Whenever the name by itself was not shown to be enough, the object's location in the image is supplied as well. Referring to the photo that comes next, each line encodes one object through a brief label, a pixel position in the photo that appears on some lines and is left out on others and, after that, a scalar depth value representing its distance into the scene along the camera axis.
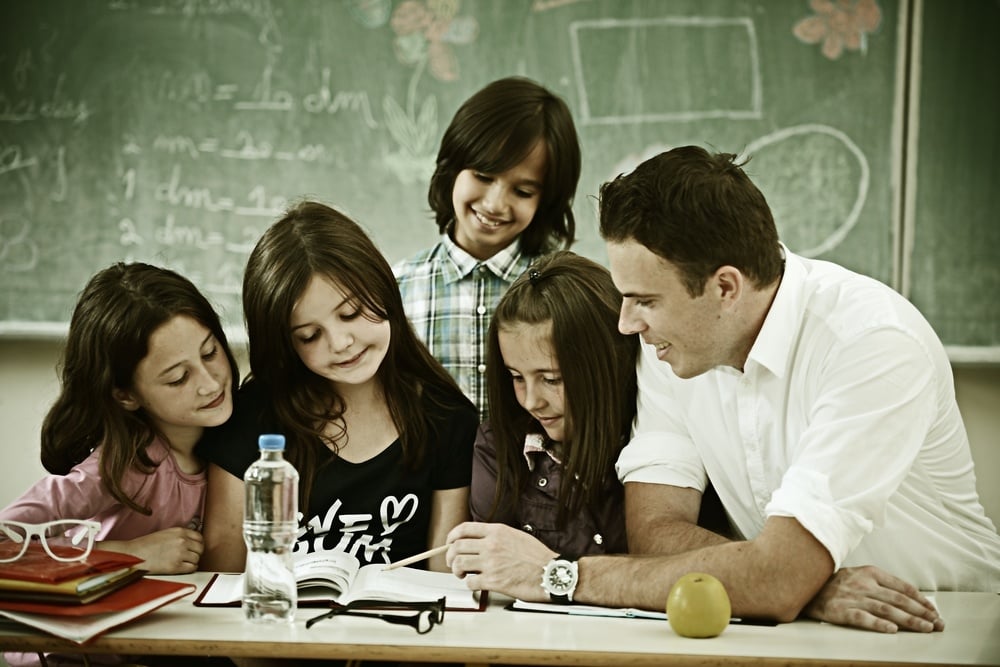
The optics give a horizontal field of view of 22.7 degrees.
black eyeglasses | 3.01
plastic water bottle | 3.06
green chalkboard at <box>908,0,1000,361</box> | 4.29
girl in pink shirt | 3.41
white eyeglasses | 3.10
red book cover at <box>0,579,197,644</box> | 2.98
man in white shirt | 3.05
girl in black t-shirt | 3.41
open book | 3.13
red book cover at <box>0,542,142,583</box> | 3.03
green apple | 2.98
